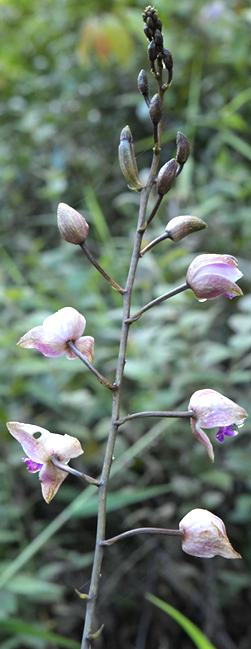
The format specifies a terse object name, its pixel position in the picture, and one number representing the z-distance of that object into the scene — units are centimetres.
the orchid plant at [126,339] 50
